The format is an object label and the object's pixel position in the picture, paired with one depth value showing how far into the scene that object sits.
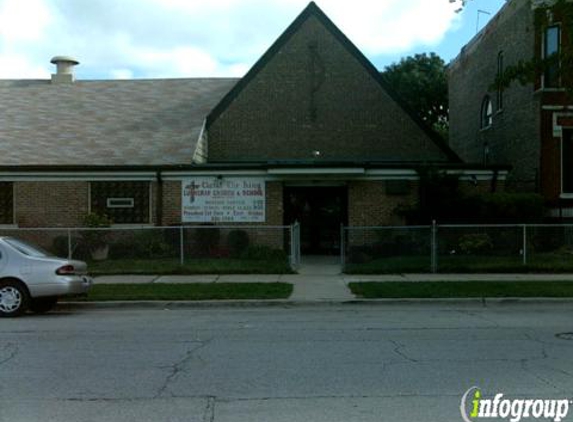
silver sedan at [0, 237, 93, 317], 11.82
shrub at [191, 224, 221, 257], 19.67
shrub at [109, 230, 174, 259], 18.61
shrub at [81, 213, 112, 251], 18.59
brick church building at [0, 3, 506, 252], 21.09
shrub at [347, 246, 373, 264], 18.73
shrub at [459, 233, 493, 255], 17.88
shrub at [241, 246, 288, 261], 19.00
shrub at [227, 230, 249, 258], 19.92
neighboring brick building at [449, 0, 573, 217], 21.58
